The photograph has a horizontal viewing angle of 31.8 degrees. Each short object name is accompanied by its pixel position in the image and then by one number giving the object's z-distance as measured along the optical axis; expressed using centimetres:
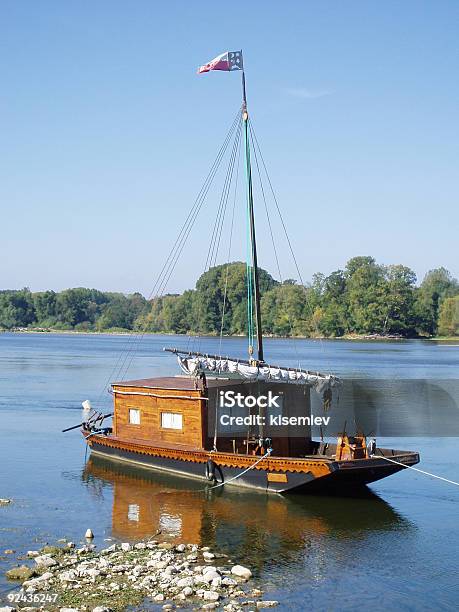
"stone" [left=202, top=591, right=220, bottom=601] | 1723
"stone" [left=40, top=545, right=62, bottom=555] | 2038
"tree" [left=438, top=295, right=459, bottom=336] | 15962
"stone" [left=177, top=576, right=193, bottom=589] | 1784
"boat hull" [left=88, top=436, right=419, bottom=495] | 2617
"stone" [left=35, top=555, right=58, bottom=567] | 1927
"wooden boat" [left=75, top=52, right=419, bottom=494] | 2678
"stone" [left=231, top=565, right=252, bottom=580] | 1886
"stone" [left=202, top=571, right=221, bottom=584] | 1827
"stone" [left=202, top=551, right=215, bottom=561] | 2023
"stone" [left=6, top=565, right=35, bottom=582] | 1841
